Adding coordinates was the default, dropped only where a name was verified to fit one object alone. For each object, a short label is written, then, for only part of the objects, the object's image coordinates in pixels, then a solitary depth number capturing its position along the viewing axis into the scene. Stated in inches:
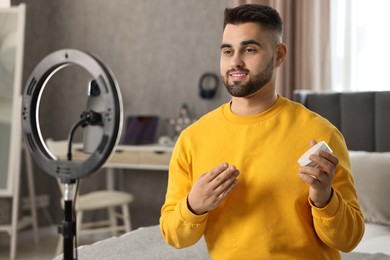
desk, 153.3
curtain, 135.0
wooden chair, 149.0
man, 46.9
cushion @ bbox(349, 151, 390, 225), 98.4
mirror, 157.1
